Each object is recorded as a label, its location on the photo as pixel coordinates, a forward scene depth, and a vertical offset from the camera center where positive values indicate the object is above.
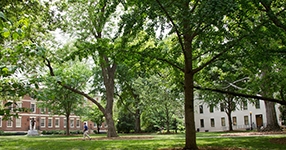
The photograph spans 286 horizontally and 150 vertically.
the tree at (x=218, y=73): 12.25 +1.92
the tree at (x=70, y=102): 36.66 +1.44
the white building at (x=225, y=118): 44.10 -1.83
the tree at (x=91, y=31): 22.33 +6.99
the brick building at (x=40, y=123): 53.31 -2.36
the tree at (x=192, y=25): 7.60 +2.59
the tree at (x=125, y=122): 47.16 -2.12
